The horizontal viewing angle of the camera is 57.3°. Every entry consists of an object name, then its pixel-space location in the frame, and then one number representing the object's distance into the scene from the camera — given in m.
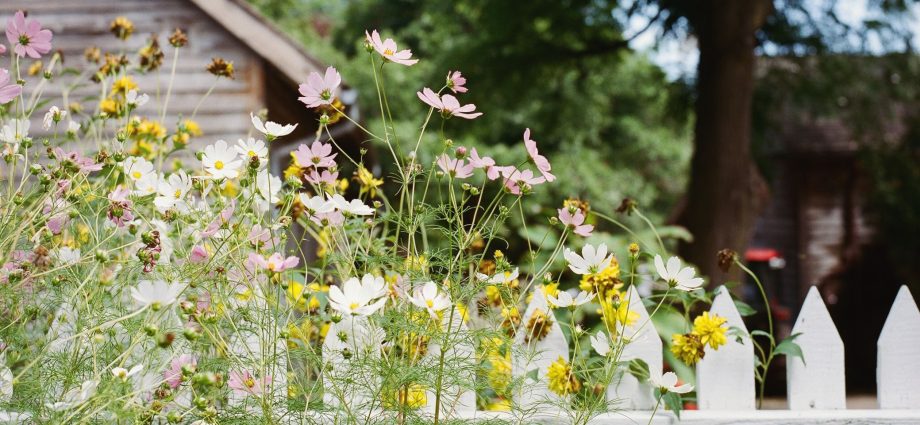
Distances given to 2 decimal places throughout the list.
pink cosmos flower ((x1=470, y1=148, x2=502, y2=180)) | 1.38
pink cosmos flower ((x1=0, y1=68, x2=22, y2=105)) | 1.33
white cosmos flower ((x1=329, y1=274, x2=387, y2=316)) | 1.15
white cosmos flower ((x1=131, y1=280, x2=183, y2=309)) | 0.95
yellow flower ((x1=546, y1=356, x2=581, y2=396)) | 1.61
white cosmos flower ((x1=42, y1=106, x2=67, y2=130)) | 1.43
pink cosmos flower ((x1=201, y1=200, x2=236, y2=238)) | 1.29
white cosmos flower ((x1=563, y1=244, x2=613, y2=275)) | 1.38
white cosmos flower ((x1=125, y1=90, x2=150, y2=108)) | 1.70
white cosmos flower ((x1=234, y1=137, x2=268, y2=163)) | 1.31
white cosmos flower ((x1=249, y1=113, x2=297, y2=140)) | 1.27
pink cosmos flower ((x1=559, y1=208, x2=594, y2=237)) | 1.45
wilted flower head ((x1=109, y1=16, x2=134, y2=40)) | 2.36
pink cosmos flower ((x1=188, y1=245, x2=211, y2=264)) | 1.40
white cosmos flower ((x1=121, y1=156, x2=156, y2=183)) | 1.43
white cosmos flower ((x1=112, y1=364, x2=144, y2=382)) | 1.00
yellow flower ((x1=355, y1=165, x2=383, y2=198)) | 1.54
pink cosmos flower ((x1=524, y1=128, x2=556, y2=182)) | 1.35
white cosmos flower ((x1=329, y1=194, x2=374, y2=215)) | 1.27
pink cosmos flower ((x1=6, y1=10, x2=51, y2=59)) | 1.54
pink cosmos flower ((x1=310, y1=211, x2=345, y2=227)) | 1.38
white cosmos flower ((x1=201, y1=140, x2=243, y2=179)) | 1.32
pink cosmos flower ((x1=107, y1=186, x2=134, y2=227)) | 1.29
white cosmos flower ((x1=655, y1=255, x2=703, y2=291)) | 1.36
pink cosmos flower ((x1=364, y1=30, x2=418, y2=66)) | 1.30
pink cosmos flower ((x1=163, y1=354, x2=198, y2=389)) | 1.29
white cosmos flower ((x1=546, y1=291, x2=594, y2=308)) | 1.34
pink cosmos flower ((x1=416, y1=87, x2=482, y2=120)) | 1.30
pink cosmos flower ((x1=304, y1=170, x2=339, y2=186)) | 1.43
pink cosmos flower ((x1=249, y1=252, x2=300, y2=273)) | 1.16
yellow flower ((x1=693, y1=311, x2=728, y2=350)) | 1.65
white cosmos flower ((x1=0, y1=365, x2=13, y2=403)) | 1.14
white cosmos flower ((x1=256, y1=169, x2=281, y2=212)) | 1.44
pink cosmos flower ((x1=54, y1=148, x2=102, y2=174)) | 1.42
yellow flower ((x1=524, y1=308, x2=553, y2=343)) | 1.57
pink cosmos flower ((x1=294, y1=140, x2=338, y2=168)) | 1.42
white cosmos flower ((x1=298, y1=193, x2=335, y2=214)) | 1.27
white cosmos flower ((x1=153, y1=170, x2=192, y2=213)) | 1.32
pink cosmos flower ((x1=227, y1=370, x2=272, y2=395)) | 1.24
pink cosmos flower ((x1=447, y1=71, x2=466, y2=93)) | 1.36
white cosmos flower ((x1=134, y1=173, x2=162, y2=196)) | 1.39
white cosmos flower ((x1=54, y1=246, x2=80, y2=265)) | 1.39
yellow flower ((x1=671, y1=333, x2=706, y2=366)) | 1.59
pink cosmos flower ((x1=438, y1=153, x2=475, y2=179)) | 1.38
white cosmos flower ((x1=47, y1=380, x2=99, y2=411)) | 0.99
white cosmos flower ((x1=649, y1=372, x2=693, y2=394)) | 1.40
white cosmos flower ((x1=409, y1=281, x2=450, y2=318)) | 1.20
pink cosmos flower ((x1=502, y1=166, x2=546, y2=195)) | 1.39
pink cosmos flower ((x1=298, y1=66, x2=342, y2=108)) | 1.34
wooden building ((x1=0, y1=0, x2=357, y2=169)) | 6.45
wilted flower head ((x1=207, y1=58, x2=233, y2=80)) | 1.86
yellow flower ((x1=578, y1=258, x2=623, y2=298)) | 1.51
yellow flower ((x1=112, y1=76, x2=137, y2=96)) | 2.11
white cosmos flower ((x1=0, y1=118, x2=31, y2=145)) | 1.41
